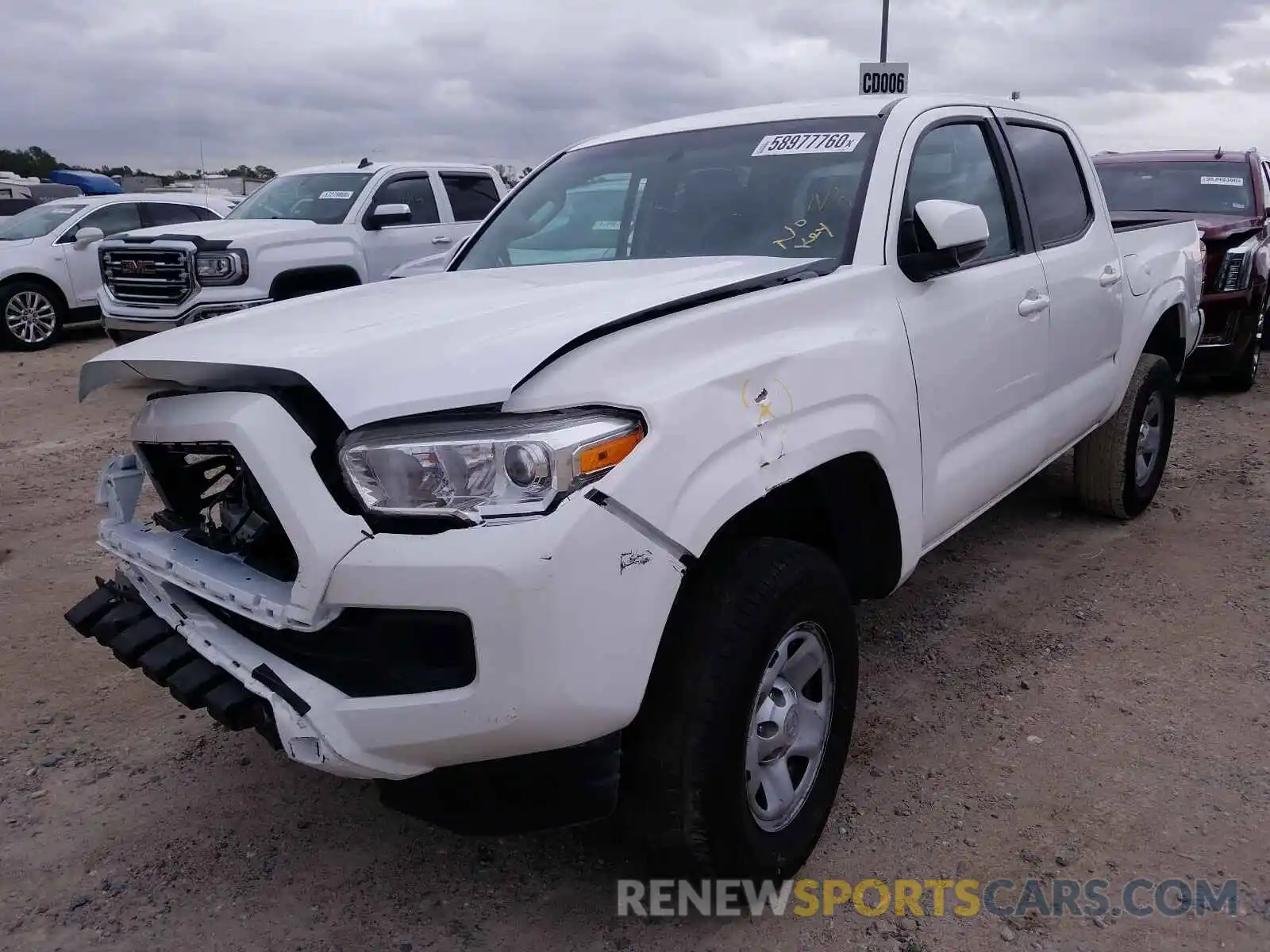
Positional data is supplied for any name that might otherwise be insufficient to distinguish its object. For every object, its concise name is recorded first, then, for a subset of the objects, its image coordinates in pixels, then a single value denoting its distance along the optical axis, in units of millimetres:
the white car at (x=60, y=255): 11586
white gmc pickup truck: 8406
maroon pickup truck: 7680
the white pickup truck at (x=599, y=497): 1908
